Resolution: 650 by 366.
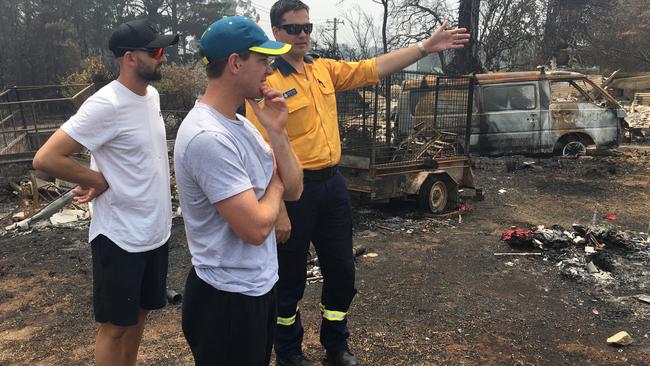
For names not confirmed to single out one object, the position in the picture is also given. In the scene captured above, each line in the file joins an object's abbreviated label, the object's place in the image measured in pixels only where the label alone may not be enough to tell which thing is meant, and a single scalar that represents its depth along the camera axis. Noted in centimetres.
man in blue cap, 164
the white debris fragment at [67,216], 725
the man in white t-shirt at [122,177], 232
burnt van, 1027
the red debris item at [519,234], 556
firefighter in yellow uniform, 287
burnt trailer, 666
